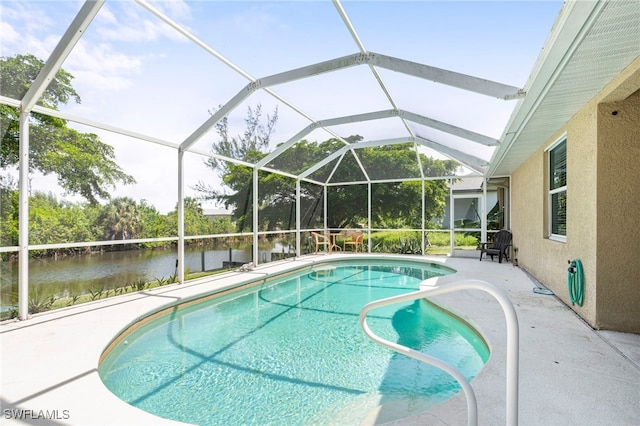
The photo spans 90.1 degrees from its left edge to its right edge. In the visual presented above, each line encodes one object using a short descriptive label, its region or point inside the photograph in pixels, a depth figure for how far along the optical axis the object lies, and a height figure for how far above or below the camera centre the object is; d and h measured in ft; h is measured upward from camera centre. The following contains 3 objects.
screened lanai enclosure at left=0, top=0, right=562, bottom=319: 12.53 +6.22
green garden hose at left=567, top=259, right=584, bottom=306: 13.80 -2.98
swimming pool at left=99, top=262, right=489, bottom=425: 9.26 -5.58
